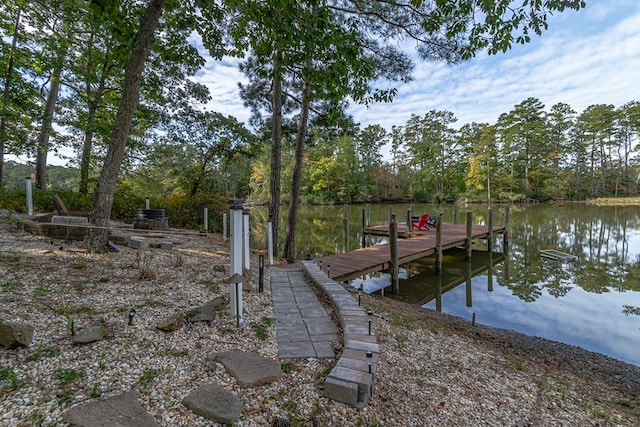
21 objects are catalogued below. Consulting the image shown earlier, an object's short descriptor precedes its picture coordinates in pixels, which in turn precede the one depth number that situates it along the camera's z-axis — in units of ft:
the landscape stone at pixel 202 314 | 8.29
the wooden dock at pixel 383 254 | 20.42
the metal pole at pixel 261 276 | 12.26
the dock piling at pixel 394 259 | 22.57
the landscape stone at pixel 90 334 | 6.37
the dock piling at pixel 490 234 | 36.08
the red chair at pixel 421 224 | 37.50
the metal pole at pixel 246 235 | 10.94
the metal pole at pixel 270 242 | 19.03
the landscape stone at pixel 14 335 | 5.80
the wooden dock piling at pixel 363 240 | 37.93
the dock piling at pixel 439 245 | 26.89
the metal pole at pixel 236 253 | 8.38
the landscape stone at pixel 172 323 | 7.51
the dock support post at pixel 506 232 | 38.74
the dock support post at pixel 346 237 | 31.10
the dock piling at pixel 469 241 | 31.79
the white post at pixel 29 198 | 18.19
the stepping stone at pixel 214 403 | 4.91
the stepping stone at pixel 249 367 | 6.02
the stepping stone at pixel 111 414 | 4.31
